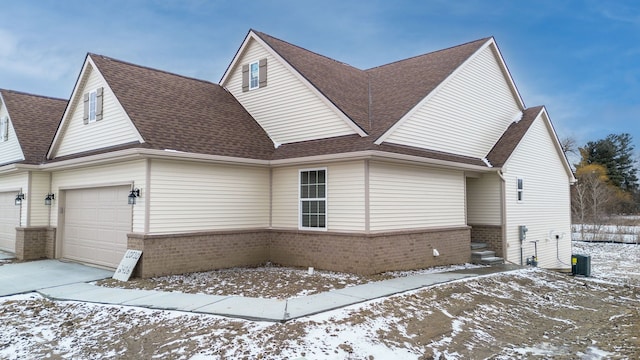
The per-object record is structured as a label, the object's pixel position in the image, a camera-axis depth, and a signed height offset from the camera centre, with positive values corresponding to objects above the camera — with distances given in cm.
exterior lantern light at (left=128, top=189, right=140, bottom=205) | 1120 +21
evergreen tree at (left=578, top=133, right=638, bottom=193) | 5347 +587
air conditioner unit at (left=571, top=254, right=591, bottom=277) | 1633 -225
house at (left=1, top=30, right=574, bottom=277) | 1141 +115
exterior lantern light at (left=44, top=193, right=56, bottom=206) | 1509 +21
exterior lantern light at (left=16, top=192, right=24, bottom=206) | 1542 +21
